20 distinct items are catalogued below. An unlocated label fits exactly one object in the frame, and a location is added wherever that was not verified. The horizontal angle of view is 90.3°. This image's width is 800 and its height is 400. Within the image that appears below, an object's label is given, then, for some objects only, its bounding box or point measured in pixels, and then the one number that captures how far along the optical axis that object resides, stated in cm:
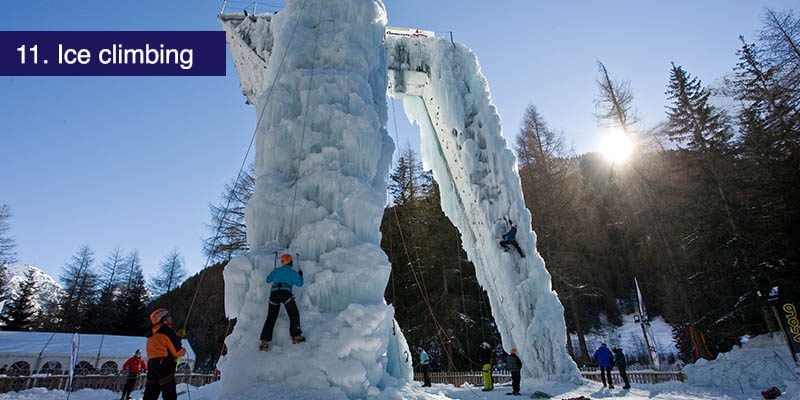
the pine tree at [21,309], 2748
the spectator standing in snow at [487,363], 1060
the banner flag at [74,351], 923
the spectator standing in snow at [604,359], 1127
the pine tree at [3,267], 2102
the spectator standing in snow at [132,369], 816
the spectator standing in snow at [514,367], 933
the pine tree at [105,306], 3022
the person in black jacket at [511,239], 1312
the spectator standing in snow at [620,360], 1133
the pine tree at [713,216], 1529
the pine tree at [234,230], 1978
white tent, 1684
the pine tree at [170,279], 4252
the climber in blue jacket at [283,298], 470
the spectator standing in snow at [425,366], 1210
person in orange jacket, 413
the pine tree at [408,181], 2780
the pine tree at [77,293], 3275
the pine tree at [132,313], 2894
